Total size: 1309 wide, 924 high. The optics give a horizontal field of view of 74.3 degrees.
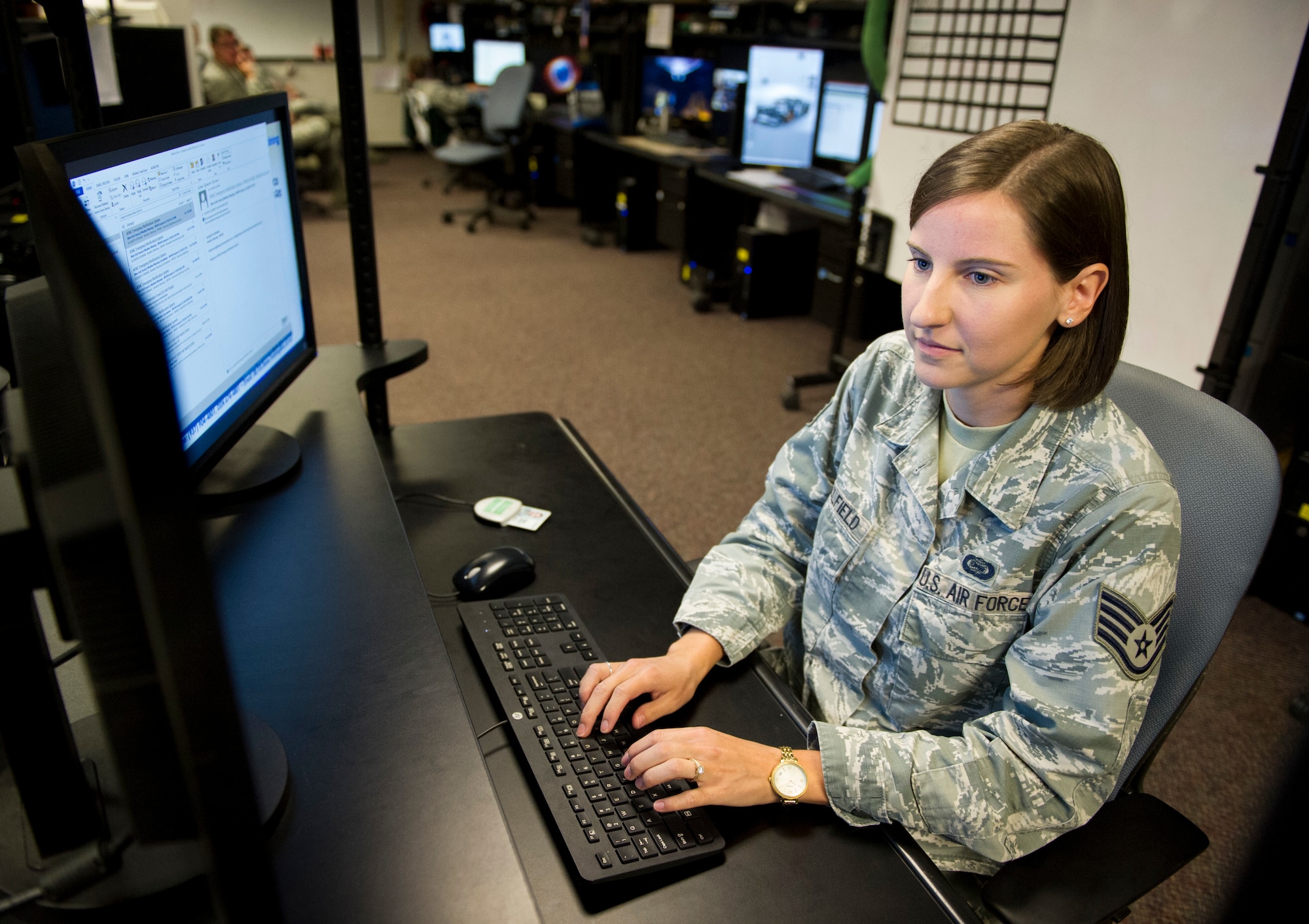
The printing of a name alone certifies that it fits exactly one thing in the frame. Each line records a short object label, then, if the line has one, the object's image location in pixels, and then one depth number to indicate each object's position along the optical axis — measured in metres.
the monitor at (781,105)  3.80
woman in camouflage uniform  0.76
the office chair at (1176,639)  0.72
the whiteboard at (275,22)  7.96
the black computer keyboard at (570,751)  0.68
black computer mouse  1.00
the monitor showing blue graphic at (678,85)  4.95
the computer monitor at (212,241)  0.75
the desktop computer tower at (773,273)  4.09
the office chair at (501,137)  5.72
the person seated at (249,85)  5.22
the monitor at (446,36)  8.45
